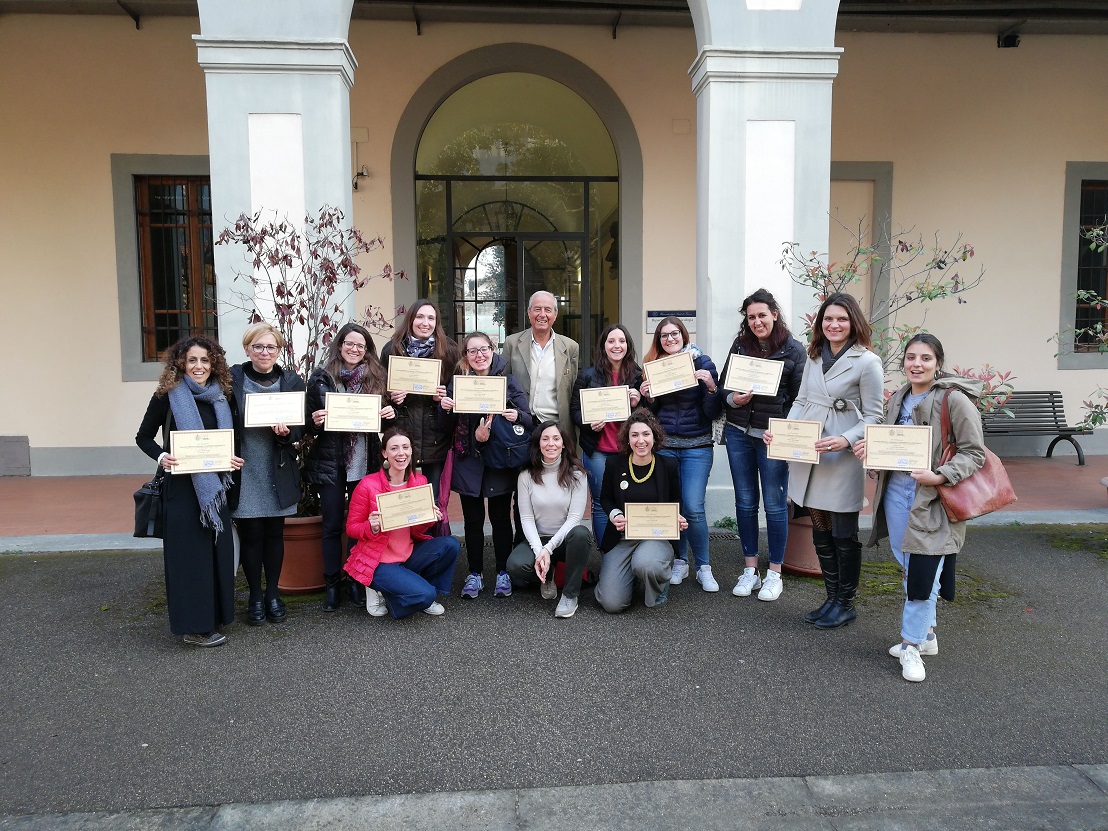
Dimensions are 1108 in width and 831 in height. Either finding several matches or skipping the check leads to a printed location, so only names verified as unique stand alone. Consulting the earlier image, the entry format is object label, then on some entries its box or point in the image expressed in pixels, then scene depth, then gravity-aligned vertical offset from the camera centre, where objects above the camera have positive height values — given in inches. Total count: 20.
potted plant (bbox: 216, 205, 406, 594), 190.2 +21.0
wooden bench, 362.9 -31.2
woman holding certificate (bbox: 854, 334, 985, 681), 137.9 -27.6
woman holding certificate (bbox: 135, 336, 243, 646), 153.6 -29.1
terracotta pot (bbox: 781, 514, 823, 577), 199.3 -53.4
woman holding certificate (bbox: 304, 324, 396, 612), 178.5 -21.2
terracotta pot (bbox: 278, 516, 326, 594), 187.5 -51.1
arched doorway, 359.6 +74.5
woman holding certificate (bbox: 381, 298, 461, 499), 184.5 -3.7
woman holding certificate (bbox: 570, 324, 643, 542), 190.5 -8.2
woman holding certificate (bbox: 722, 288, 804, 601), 181.3 -15.3
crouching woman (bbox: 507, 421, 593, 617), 179.6 -37.4
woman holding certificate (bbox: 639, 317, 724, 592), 191.5 -18.2
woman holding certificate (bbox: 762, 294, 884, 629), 159.8 -15.5
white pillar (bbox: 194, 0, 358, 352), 219.3 +77.6
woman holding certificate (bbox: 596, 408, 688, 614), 176.1 -39.2
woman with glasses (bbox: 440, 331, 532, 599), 184.2 -28.8
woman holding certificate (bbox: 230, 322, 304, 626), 165.2 -23.8
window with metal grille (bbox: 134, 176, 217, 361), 343.3 +49.2
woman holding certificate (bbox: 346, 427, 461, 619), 171.0 -45.5
